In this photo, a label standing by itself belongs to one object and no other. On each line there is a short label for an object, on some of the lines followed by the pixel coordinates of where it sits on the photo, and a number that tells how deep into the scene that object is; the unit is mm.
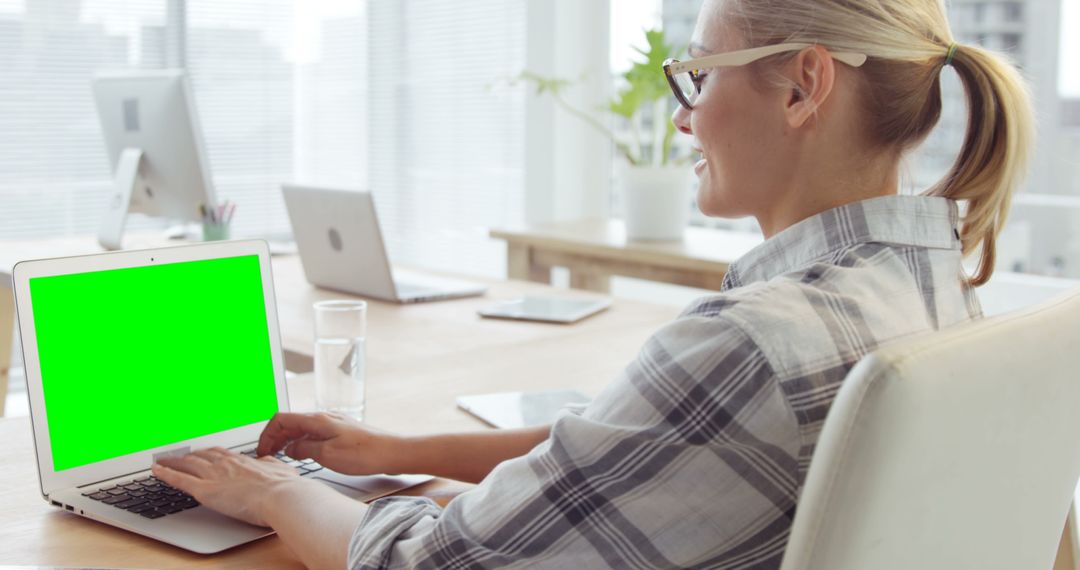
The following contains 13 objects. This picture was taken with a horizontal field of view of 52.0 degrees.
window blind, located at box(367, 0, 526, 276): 4484
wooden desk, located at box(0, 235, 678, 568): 1002
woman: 770
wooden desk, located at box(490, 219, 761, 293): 2752
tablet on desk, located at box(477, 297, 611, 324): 2104
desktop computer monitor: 2670
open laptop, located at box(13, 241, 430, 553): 1071
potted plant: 2869
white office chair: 615
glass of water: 1400
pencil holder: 2713
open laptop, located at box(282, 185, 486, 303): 2246
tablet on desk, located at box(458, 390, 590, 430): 1411
